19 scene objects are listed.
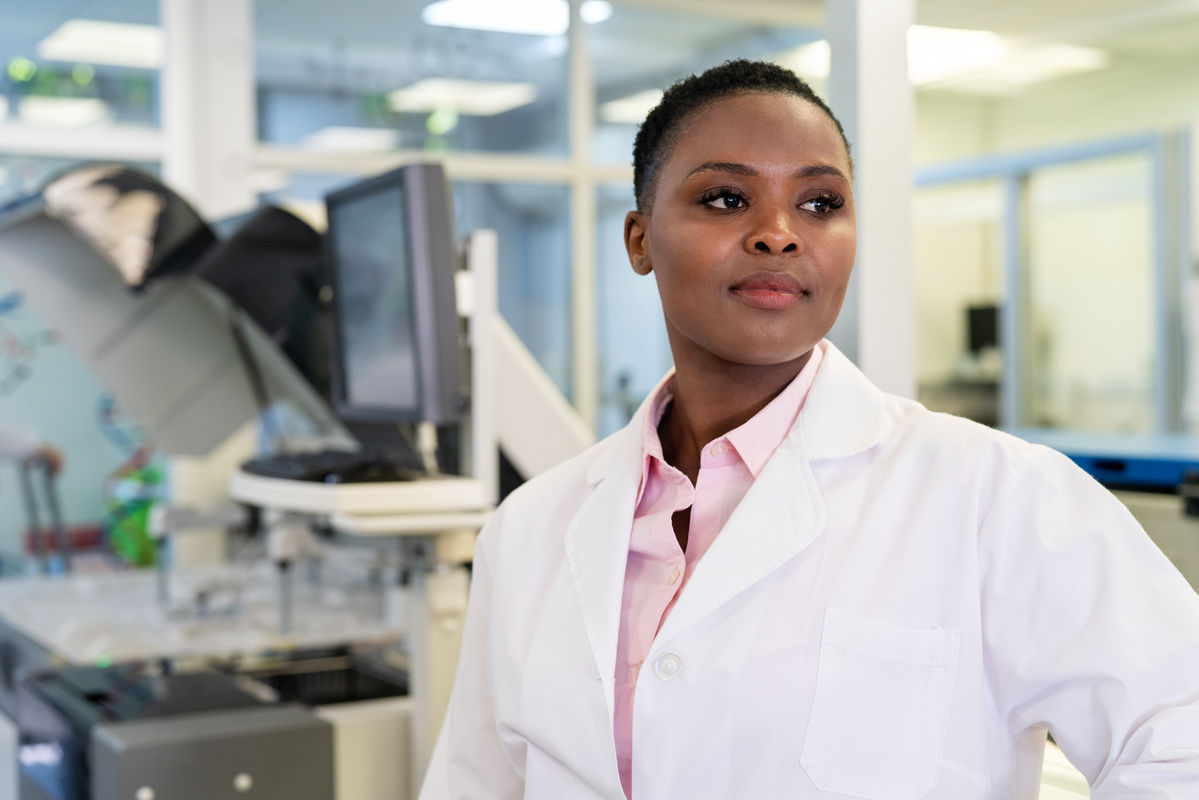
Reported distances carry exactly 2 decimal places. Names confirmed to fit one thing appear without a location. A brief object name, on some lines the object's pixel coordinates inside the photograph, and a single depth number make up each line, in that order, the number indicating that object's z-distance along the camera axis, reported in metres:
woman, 0.84
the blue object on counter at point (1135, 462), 1.36
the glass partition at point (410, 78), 4.97
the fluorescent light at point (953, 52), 5.79
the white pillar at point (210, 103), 4.71
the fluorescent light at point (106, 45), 4.48
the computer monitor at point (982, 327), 6.62
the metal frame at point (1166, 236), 5.09
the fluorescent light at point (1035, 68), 5.72
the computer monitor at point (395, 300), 1.86
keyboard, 1.89
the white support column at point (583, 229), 5.48
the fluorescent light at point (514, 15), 5.23
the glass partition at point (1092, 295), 5.27
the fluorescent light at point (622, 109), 5.60
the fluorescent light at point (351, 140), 5.04
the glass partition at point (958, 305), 6.39
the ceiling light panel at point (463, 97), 5.22
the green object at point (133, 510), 4.37
